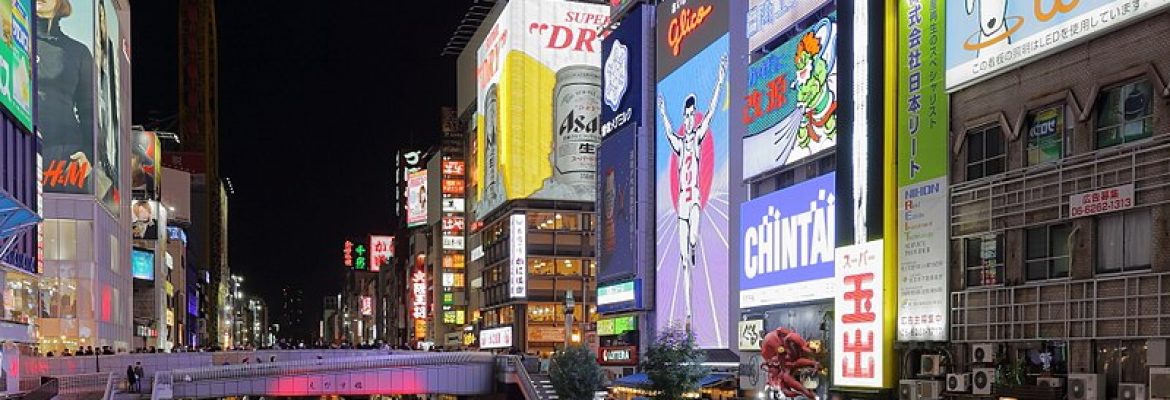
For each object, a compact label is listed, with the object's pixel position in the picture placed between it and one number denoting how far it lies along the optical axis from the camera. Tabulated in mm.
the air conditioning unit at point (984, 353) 25703
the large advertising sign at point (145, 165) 94750
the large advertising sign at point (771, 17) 39594
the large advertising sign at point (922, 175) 27703
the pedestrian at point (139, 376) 42838
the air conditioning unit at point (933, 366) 27389
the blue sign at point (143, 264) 90162
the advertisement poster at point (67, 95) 60031
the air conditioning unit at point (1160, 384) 20703
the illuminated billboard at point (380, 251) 188500
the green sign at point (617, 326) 60594
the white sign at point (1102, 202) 22078
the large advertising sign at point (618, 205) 60062
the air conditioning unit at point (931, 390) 27312
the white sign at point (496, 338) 92781
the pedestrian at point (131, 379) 41750
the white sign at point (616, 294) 60022
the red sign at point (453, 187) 113500
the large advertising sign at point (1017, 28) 22547
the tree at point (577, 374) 49156
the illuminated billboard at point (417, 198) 133625
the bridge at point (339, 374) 50375
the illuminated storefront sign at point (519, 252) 90750
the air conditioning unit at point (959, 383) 26328
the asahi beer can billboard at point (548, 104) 89625
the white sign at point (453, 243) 114188
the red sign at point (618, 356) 59125
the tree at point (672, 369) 40188
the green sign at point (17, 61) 32969
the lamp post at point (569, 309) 62950
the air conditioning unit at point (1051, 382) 23672
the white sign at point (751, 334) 42178
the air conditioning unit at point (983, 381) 25438
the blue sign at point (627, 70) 60219
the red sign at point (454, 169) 113000
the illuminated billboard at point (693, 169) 48562
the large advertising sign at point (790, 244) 37000
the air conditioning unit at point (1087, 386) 22594
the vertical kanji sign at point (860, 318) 29859
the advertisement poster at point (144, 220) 92750
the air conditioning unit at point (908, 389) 28031
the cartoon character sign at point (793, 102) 37250
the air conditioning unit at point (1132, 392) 21484
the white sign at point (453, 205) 113438
